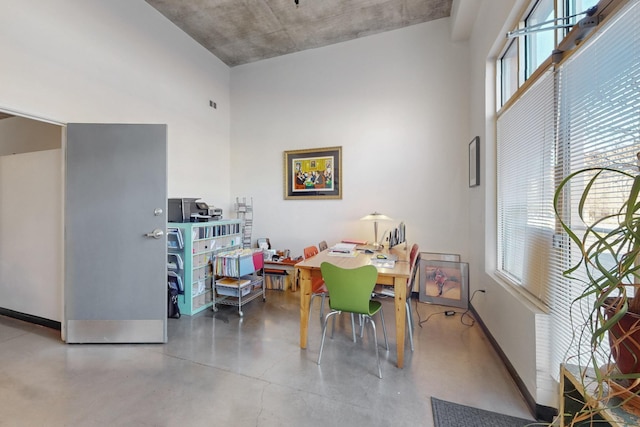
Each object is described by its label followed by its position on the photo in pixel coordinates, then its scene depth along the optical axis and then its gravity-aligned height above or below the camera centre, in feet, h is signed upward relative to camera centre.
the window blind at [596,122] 3.58 +1.49
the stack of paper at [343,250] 9.44 -1.52
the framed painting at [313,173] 13.57 +2.08
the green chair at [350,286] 6.67 -2.03
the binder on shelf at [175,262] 10.46 -2.15
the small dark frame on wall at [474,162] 9.55 +1.94
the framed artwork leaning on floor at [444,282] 11.34 -3.25
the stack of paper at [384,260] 7.80 -1.62
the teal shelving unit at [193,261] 10.44 -2.13
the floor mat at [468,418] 5.19 -4.34
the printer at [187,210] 10.80 +0.03
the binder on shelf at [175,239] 10.37 -1.17
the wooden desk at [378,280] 6.96 -1.95
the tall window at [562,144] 3.69 +1.30
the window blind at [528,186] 5.60 +0.68
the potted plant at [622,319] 2.19 -1.03
